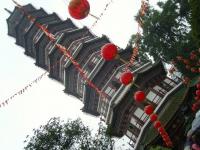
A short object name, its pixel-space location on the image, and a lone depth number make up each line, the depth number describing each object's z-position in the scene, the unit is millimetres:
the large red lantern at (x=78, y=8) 14711
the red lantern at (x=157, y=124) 20781
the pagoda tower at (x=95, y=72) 26578
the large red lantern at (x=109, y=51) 17594
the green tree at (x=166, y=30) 31484
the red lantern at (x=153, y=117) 20580
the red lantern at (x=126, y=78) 19688
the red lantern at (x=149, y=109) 20641
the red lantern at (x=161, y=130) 20703
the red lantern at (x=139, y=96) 20144
